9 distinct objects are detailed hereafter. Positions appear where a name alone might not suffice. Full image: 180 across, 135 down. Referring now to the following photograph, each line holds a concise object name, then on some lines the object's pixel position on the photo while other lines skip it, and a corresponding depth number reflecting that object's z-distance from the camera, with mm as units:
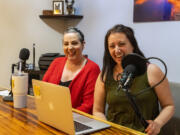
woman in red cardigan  1992
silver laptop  1115
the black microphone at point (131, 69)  1021
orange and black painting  2285
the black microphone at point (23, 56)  1777
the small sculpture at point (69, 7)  3350
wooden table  1172
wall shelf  3344
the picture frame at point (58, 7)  3387
